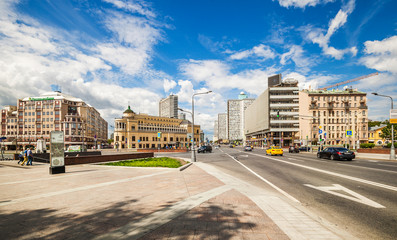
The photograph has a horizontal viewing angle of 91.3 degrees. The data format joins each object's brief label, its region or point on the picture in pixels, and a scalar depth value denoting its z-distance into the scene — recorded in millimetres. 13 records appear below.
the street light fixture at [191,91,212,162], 20156
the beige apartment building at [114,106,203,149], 85881
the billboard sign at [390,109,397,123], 21219
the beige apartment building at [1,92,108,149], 83188
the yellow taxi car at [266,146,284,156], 30766
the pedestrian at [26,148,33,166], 18741
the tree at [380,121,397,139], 61788
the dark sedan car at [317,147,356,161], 20891
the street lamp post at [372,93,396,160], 22031
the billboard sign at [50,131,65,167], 12625
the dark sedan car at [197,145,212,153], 43719
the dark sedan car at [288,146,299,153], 43500
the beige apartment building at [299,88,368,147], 83250
